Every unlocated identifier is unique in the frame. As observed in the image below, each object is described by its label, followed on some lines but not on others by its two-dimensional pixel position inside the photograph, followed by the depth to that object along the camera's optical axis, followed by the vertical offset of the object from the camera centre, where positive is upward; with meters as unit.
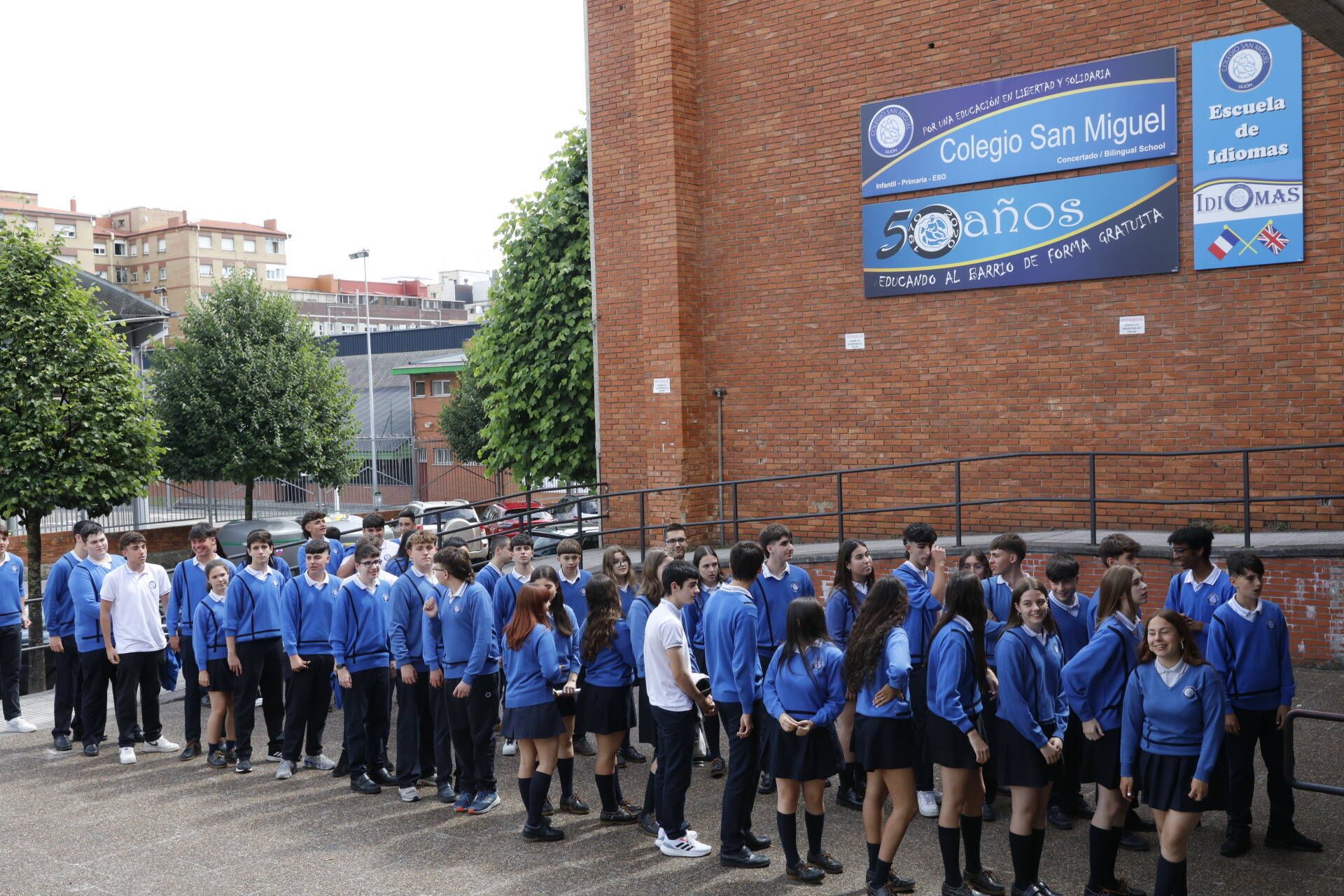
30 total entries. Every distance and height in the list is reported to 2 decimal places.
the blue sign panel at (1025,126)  12.65 +3.32
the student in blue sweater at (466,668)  7.66 -1.59
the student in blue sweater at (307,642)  8.84 -1.59
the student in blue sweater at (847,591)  7.39 -1.08
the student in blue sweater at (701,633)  7.57 -1.47
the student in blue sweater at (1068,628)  6.84 -1.26
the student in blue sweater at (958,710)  5.84 -1.46
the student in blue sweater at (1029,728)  5.79 -1.55
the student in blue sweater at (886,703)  5.96 -1.44
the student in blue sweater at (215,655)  9.32 -1.76
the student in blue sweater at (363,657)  8.46 -1.66
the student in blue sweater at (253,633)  9.12 -1.57
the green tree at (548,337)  18.83 +1.45
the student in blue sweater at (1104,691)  6.01 -1.43
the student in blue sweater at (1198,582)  7.03 -1.02
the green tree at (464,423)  42.62 +0.22
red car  14.85 -1.30
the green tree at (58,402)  19.09 +0.58
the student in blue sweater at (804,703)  6.08 -1.47
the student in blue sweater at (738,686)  6.45 -1.47
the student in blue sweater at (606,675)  7.34 -1.58
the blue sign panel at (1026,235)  12.70 +2.09
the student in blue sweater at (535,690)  7.18 -1.61
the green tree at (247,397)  29.25 +0.91
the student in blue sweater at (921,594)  7.39 -1.15
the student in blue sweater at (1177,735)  5.40 -1.49
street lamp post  45.38 -0.76
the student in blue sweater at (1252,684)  6.52 -1.52
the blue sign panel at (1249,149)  11.86 +2.71
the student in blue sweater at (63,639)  10.16 -1.76
